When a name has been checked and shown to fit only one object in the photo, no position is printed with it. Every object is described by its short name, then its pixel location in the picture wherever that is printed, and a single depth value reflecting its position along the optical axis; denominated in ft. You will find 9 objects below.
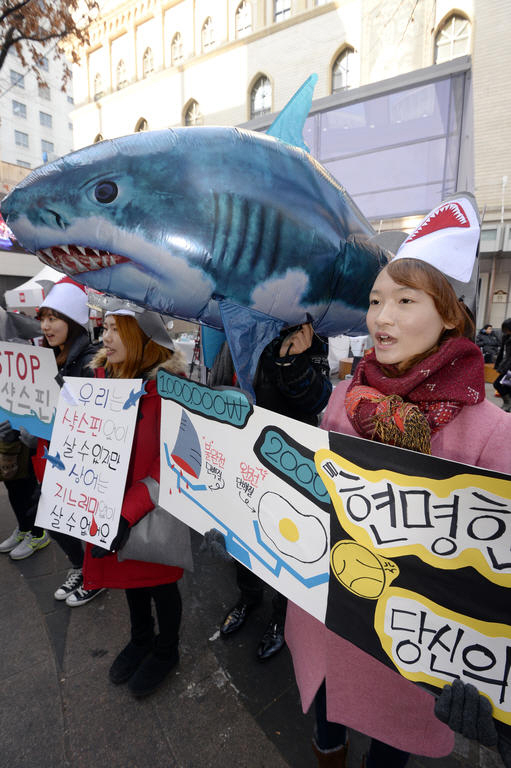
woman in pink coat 2.79
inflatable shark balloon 3.45
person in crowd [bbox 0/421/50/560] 7.56
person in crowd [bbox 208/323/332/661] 4.63
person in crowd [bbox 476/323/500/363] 33.30
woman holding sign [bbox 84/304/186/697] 4.99
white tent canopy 19.85
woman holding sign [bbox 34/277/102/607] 7.11
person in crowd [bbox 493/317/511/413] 18.03
